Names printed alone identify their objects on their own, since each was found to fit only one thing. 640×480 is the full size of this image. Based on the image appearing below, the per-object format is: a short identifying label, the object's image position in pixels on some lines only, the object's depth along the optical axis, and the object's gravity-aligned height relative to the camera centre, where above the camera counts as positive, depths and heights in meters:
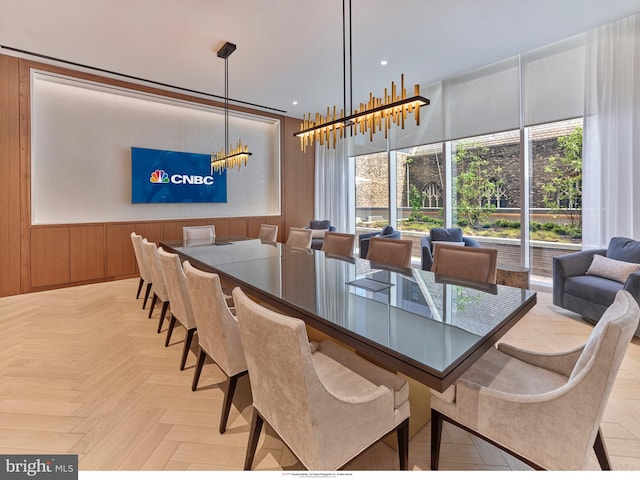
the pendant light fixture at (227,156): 3.96 +0.99
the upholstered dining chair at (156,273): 2.70 -0.37
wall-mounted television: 5.35 +0.92
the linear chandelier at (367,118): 2.22 +0.88
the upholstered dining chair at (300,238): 4.08 -0.10
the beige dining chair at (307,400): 1.00 -0.63
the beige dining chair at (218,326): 1.54 -0.49
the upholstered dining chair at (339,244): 3.42 -0.15
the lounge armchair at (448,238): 4.71 -0.12
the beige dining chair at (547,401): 0.97 -0.62
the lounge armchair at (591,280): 2.92 -0.49
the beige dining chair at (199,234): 4.44 -0.06
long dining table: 1.10 -0.37
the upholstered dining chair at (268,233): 4.71 -0.04
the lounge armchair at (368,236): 5.34 -0.10
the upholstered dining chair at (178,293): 2.06 -0.42
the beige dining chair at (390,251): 2.86 -0.20
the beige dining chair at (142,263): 3.24 -0.35
